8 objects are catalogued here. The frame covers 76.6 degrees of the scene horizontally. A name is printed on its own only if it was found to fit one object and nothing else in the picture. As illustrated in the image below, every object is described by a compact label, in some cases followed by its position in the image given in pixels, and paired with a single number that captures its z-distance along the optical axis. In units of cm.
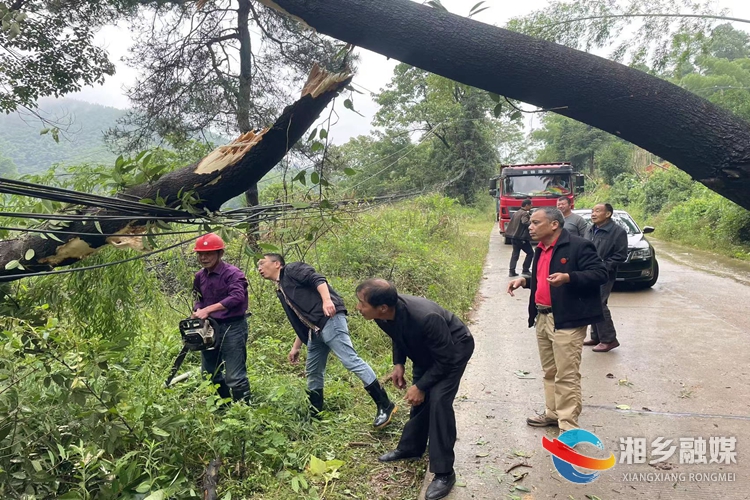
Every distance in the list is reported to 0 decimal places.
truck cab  1463
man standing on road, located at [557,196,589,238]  584
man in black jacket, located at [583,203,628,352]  506
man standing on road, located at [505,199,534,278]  892
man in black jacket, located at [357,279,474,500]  292
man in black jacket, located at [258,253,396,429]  382
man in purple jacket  389
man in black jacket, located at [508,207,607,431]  345
